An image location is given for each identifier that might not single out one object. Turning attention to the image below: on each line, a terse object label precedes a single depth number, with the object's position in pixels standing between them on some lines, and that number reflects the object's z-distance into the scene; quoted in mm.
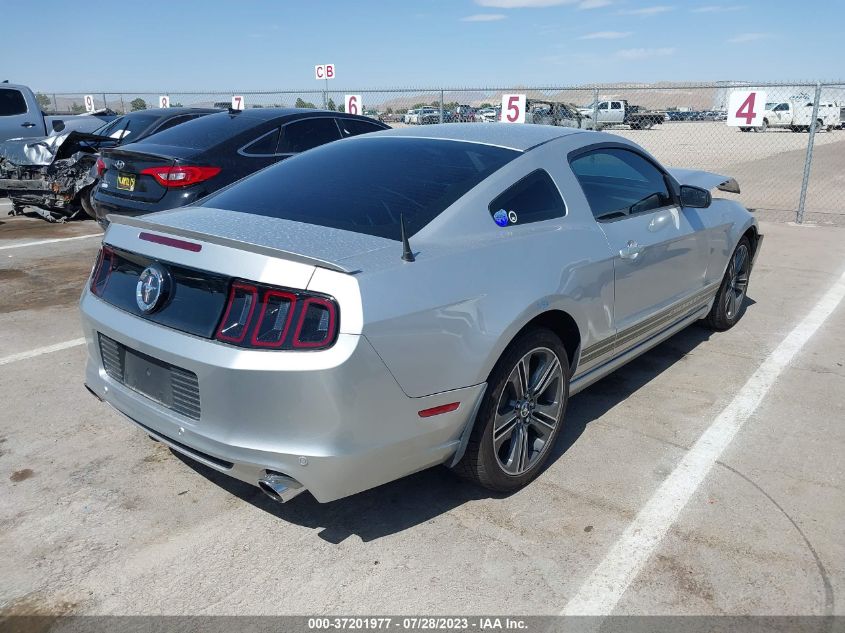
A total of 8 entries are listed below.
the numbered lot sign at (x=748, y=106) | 11562
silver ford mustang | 2414
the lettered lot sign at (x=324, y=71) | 20375
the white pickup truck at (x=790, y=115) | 38750
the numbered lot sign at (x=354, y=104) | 16516
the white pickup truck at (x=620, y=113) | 35794
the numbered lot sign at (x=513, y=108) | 13941
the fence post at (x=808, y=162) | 10523
